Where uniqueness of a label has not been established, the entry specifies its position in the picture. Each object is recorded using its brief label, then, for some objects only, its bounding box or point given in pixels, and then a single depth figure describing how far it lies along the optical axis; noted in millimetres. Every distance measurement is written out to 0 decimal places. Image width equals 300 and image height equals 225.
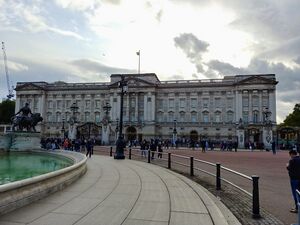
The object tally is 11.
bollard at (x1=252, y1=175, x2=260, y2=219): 7496
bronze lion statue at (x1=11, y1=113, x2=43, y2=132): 34425
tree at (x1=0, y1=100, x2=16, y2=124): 113650
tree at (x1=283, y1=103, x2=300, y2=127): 98300
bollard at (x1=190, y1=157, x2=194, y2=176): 15250
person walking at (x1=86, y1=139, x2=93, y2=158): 28266
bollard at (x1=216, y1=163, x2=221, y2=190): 11080
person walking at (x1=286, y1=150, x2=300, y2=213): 8822
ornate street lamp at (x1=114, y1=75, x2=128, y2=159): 25250
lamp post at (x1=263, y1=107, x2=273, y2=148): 68325
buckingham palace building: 90188
